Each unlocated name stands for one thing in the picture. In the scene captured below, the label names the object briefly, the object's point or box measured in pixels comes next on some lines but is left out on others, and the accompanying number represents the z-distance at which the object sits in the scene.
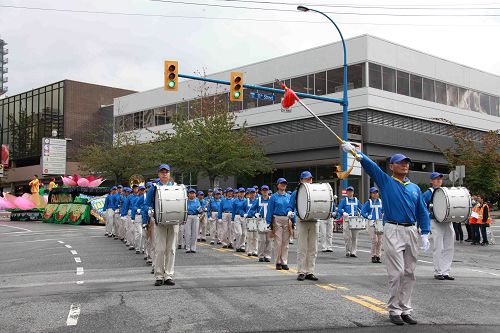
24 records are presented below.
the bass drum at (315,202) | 10.62
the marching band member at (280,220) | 12.25
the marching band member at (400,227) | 6.88
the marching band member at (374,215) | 14.41
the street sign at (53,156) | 55.06
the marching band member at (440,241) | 10.94
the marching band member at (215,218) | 19.89
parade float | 32.84
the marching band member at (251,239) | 15.67
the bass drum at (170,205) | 9.70
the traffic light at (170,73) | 21.52
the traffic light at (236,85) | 22.61
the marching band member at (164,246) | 9.79
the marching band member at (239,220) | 16.97
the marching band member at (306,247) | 10.51
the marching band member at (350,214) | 15.78
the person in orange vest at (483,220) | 20.84
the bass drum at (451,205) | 11.09
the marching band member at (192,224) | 16.36
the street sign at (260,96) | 24.31
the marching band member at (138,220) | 15.21
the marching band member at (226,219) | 18.38
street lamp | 25.71
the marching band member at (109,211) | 22.30
